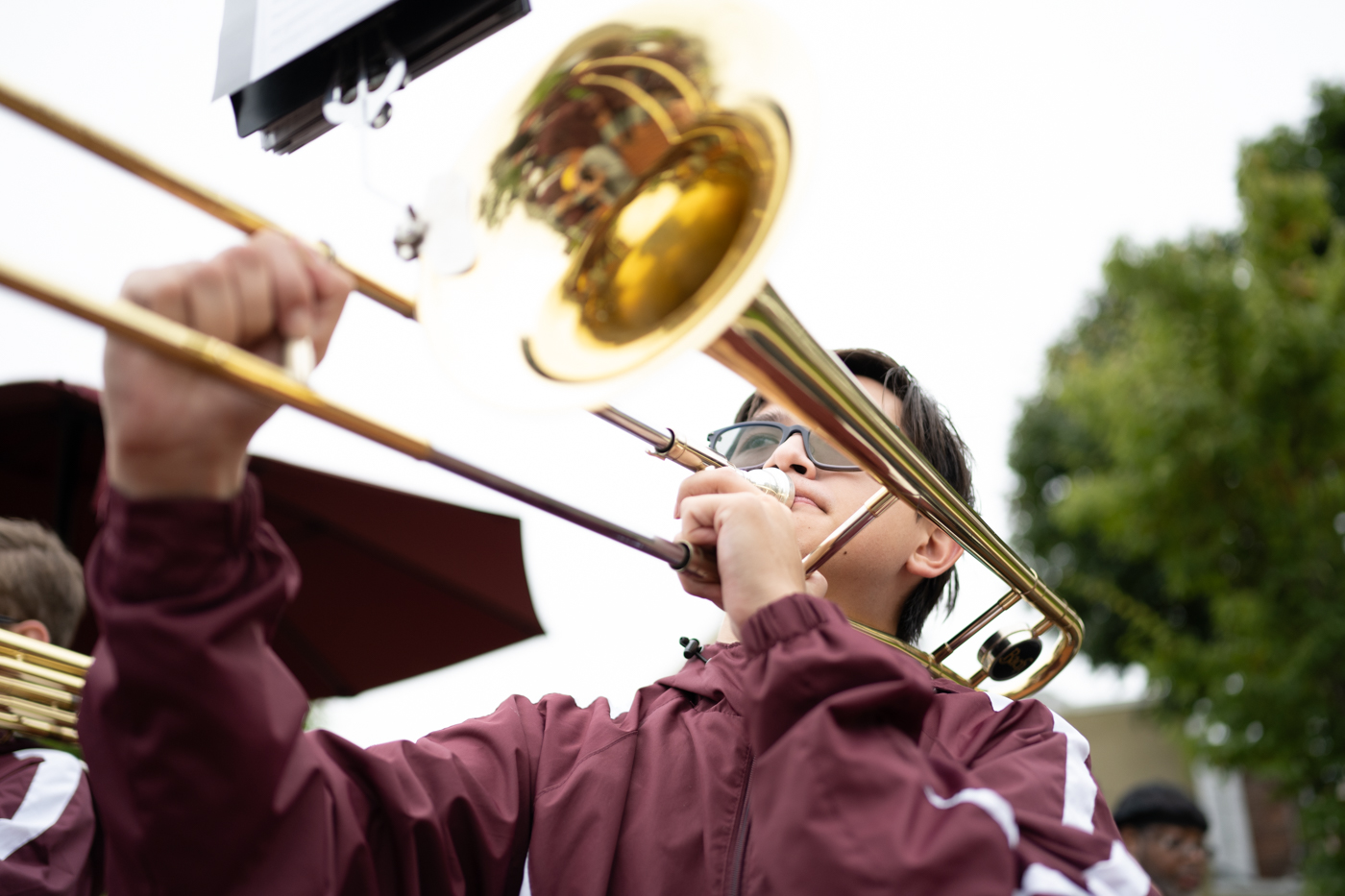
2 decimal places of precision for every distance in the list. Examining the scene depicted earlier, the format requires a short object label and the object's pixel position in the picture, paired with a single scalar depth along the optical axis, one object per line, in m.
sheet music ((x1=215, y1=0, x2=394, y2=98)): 1.50
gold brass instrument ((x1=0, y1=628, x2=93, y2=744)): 2.20
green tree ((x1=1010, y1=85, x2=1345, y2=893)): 6.52
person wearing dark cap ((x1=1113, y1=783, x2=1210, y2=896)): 4.93
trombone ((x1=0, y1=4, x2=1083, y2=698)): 1.34
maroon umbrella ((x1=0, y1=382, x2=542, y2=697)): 3.45
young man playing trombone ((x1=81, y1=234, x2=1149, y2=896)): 1.03
